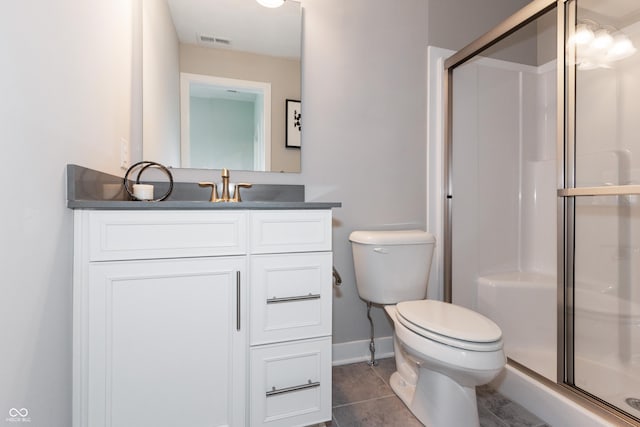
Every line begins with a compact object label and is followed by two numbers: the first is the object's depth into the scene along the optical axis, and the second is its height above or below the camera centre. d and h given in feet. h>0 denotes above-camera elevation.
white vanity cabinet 2.99 -1.12
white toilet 3.59 -1.48
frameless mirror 4.90 +2.20
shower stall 4.31 +0.38
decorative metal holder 4.16 +0.58
